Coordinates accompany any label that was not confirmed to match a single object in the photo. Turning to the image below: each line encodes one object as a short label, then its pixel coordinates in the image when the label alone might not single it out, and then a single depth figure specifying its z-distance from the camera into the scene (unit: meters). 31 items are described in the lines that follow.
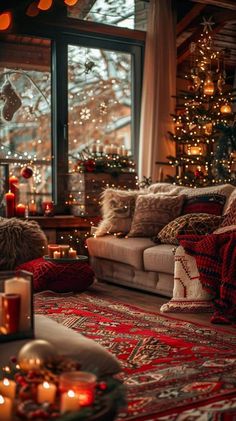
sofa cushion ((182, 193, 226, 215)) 5.27
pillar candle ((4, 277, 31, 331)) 2.39
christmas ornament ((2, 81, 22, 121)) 7.09
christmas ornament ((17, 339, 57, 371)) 1.93
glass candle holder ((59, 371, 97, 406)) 1.75
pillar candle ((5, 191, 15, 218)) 6.34
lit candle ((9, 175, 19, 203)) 6.63
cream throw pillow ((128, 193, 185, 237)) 5.58
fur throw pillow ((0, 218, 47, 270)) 5.59
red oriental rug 2.54
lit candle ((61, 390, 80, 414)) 1.71
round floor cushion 5.08
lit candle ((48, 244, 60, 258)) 5.24
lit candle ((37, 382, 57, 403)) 1.75
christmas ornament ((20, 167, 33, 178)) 6.88
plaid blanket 4.20
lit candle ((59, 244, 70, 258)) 5.20
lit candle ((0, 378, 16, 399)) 1.84
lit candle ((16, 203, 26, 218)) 6.45
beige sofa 5.04
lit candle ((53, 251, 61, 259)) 5.19
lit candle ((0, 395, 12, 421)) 1.79
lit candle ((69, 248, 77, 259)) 5.23
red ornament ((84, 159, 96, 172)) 6.99
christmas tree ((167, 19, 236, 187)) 6.93
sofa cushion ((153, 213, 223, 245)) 4.95
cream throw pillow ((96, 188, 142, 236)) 5.92
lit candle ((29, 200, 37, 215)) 6.93
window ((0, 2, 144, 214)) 7.15
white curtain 7.82
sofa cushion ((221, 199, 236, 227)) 4.86
